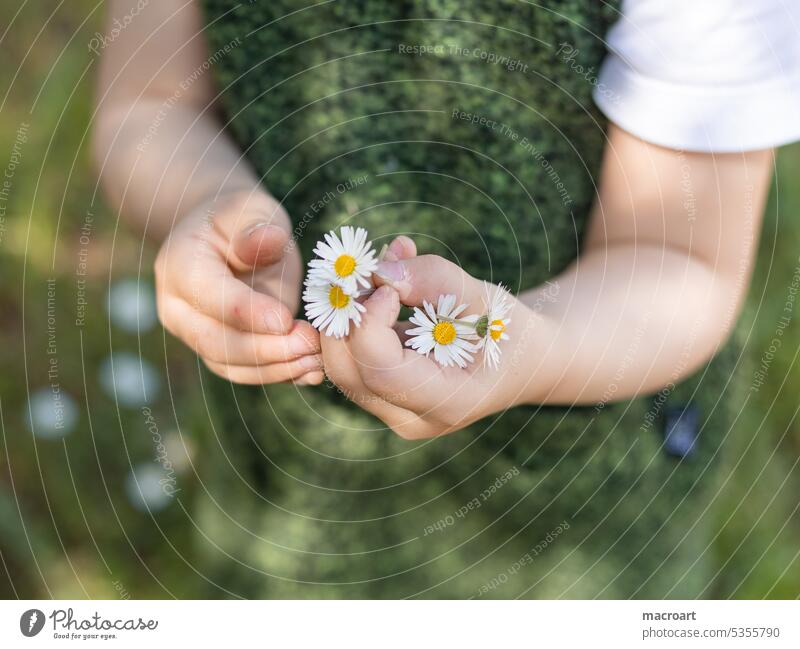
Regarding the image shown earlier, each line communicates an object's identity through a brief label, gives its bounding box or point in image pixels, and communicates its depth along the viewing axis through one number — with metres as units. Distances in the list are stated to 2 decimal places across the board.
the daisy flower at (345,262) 0.34
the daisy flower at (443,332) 0.36
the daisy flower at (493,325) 0.37
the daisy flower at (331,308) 0.34
